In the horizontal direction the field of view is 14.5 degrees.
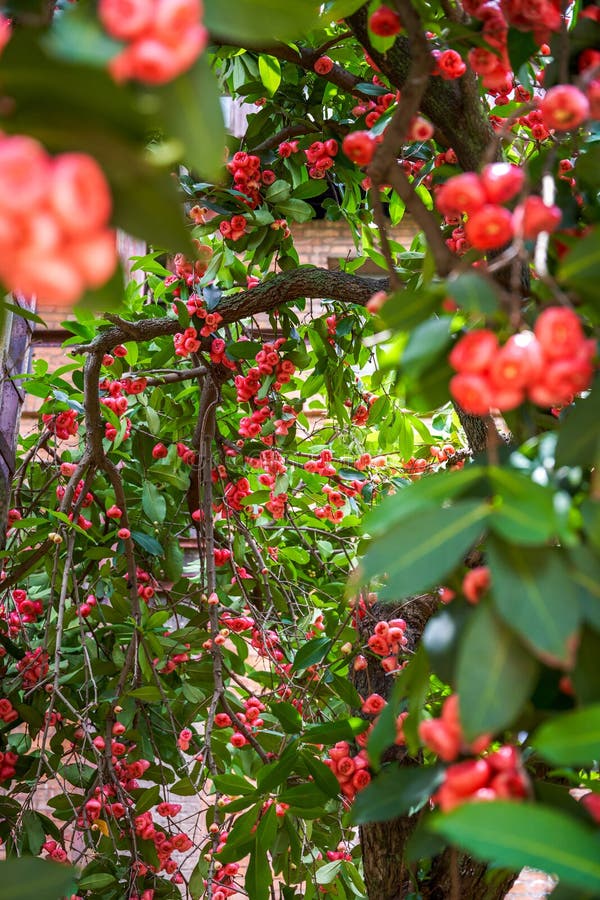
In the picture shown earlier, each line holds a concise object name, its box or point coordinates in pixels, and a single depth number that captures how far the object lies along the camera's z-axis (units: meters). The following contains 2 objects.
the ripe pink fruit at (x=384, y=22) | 2.48
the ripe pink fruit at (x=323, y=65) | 5.01
